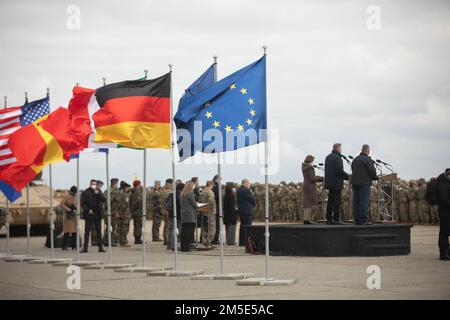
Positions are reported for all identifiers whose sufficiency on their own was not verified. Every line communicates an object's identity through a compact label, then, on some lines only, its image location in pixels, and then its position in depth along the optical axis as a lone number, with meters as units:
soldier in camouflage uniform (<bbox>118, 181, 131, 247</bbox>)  31.39
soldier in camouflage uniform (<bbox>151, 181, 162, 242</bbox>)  33.03
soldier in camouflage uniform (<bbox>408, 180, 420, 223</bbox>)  41.31
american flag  26.69
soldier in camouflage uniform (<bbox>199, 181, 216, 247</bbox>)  28.70
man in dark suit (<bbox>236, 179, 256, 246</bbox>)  29.89
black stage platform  23.73
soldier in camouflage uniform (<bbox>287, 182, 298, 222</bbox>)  48.06
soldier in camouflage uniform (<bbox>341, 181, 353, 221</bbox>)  42.06
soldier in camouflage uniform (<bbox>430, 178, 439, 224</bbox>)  40.59
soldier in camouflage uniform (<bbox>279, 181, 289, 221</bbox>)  49.00
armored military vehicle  38.78
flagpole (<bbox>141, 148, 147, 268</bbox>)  21.65
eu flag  18.34
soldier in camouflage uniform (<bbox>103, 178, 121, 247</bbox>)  31.56
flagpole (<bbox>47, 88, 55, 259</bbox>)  26.05
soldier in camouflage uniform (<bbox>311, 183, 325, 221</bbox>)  40.97
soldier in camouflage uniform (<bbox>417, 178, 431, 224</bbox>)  40.81
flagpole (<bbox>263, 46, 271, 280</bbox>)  17.42
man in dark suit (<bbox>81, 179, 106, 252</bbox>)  28.44
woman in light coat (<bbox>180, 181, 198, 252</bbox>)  26.12
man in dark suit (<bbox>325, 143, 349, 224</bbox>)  24.72
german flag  20.88
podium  25.13
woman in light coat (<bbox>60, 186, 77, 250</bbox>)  29.59
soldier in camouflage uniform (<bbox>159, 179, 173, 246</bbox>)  30.69
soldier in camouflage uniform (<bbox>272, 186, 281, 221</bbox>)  49.72
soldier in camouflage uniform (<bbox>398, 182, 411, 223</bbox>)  41.78
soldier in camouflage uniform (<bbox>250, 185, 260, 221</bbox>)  52.96
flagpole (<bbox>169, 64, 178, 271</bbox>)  20.19
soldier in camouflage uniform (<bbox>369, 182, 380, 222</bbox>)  36.20
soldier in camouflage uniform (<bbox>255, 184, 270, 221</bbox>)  52.47
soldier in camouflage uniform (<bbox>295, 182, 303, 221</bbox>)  47.67
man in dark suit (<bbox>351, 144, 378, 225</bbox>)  24.28
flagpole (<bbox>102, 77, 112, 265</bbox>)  22.91
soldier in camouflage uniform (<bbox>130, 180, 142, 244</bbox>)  32.56
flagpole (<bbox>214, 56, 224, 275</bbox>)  19.52
